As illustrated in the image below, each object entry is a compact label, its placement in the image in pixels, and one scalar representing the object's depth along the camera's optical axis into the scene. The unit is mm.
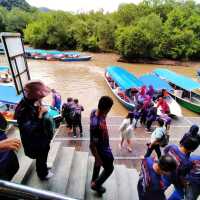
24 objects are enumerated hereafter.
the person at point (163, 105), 7848
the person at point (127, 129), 5093
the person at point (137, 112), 7214
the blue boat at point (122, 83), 9988
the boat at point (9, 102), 7286
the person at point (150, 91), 8732
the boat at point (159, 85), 8842
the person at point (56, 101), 7788
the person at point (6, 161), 2102
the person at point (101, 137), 2620
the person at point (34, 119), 2404
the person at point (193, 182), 2851
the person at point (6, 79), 13592
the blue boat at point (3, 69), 15746
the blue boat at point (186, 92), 10219
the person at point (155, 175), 2128
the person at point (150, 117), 6915
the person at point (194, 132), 3400
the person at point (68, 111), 6150
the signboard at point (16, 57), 2576
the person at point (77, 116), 6083
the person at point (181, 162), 2783
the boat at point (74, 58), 22385
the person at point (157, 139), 4381
